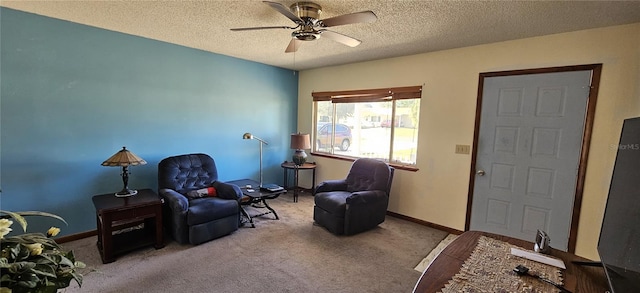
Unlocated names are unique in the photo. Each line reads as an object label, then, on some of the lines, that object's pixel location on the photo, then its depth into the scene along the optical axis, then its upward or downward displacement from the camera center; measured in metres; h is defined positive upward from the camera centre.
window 3.88 +0.03
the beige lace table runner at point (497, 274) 1.10 -0.64
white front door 2.69 -0.24
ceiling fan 1.98 +0.81
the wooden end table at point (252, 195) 3.44 -0.95
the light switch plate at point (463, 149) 3.31 -0.25
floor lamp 4.07 -0.25
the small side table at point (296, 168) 4.61 -0.82
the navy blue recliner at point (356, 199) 3.24 -0.94
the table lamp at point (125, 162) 2.69 -0.46
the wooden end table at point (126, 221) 2.50 -1.02
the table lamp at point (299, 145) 4.44 -0.37
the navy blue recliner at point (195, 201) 2.88 -0.95
